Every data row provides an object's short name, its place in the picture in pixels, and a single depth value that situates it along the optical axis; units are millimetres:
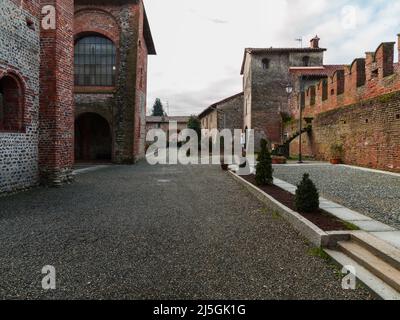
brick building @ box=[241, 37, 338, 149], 28688
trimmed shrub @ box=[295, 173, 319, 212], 5297
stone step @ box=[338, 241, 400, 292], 2943
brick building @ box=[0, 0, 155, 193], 8070
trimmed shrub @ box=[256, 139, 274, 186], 8711
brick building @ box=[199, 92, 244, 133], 33375
